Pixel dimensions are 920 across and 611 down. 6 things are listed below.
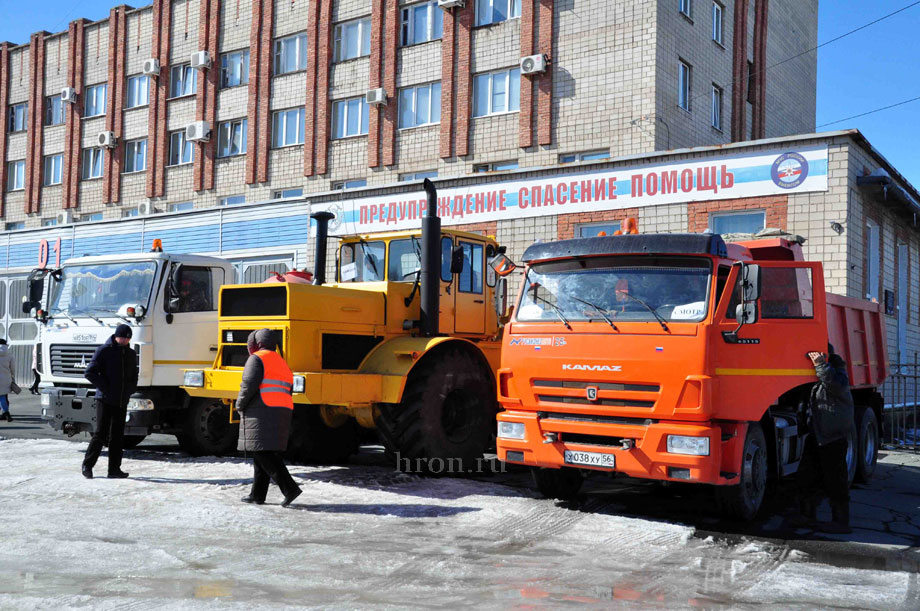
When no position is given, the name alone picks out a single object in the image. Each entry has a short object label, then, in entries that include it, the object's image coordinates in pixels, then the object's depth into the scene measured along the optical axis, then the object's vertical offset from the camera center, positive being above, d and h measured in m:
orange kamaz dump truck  7.45 -0.22
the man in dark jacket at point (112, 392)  9.77 -0.78
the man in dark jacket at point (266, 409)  8.12 -0.77
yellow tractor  9.23 -0.15
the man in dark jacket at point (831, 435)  8.54 -0.93
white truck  11.25 -0.14
